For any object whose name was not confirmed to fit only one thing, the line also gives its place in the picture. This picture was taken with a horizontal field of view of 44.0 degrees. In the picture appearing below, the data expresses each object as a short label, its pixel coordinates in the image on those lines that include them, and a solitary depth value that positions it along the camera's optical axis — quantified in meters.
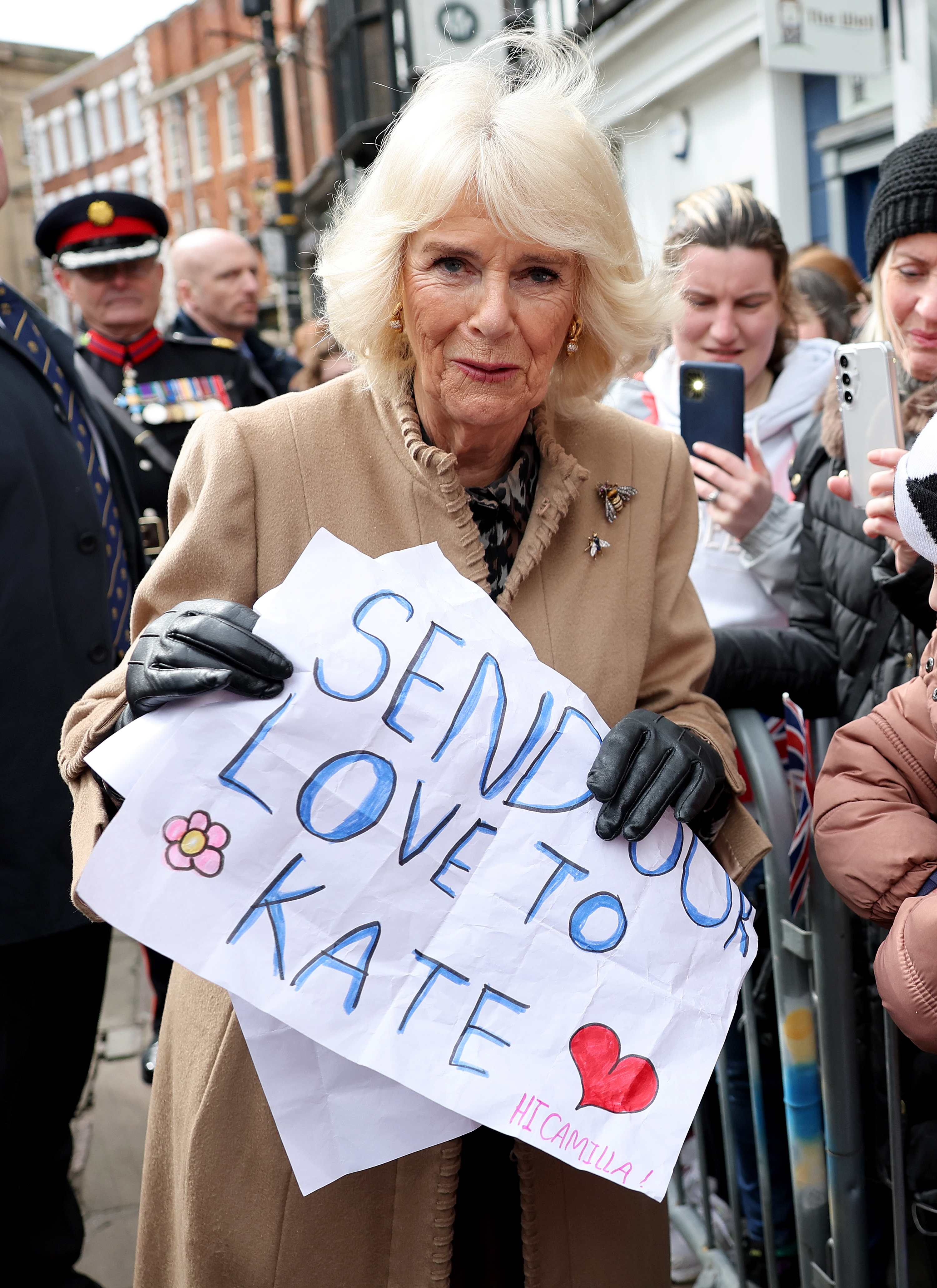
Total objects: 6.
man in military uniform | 3.98
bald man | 5.53
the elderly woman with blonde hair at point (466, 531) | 1.54
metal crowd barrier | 1.80
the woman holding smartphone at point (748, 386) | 2.54
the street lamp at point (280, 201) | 11.45
